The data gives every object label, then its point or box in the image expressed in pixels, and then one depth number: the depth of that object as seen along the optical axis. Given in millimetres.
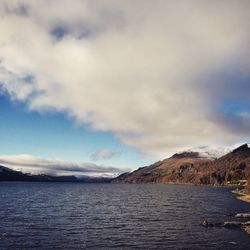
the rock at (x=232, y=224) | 60202
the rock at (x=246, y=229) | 55234
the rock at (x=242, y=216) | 72167
